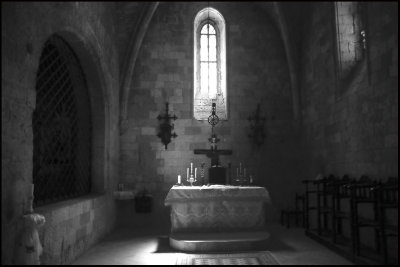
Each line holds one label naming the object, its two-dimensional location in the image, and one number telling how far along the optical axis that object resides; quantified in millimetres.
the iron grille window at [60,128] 4789
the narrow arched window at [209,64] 8602
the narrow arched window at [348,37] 6383
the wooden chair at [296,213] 7398
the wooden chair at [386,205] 4152
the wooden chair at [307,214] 6495
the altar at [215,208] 5902
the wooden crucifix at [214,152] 7230
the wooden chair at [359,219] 4573
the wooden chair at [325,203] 5692
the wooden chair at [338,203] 5208
